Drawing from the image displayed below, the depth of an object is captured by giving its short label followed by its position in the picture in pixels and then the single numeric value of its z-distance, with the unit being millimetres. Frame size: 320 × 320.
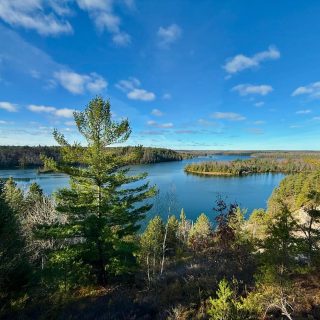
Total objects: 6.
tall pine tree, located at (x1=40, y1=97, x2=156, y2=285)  11953
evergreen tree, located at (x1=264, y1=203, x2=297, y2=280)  7996
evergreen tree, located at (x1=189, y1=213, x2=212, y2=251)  19622
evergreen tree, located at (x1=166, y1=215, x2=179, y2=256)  33953
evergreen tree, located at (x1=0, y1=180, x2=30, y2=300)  9594
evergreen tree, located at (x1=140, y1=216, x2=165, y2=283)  18880
